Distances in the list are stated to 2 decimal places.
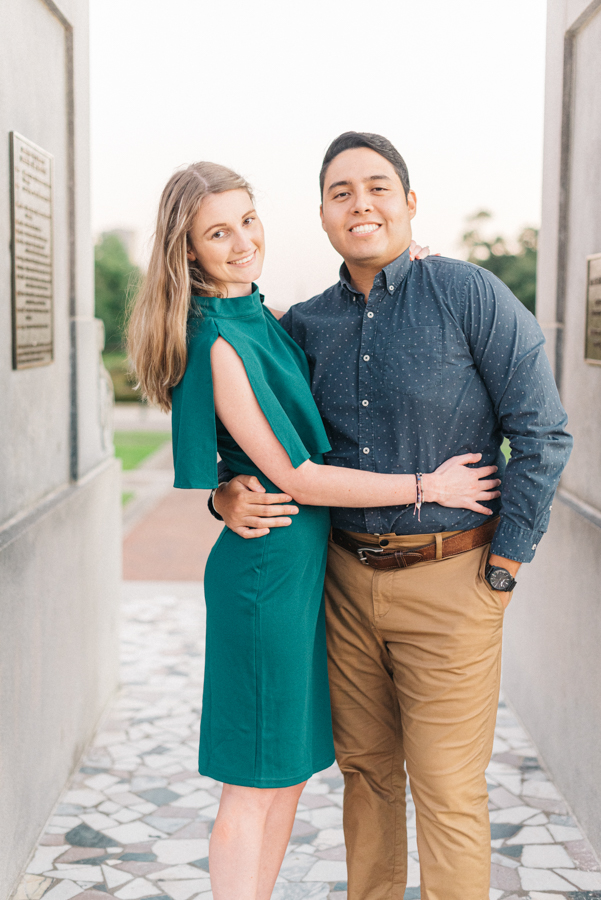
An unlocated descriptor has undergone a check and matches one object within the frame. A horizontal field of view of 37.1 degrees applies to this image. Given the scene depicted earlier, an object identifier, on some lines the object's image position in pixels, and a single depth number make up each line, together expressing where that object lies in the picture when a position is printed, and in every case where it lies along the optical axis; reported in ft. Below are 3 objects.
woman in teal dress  8.20
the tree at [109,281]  167.32
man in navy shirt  8.30
